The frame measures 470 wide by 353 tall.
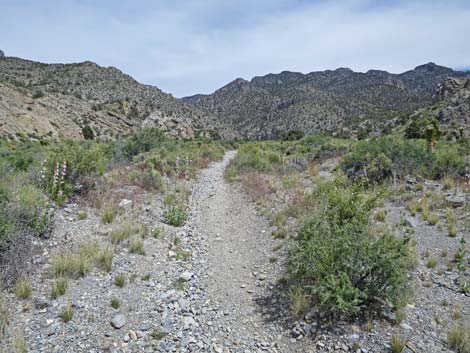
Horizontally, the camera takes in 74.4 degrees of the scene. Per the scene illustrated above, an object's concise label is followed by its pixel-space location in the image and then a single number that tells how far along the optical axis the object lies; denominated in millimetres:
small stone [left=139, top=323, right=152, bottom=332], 4468
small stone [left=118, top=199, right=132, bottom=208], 8940
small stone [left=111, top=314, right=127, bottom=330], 4438
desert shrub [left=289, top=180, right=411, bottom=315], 4512
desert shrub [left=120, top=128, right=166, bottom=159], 22544
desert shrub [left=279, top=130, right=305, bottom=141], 54094
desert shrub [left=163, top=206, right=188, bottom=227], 8555
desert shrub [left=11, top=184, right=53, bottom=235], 6117
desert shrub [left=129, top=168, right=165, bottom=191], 11253
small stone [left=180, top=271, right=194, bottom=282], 5903
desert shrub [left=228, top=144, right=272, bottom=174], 17000
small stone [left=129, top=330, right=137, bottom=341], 4275
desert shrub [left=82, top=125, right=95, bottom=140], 44656
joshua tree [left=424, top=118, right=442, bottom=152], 16034
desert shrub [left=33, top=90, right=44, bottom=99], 44244
